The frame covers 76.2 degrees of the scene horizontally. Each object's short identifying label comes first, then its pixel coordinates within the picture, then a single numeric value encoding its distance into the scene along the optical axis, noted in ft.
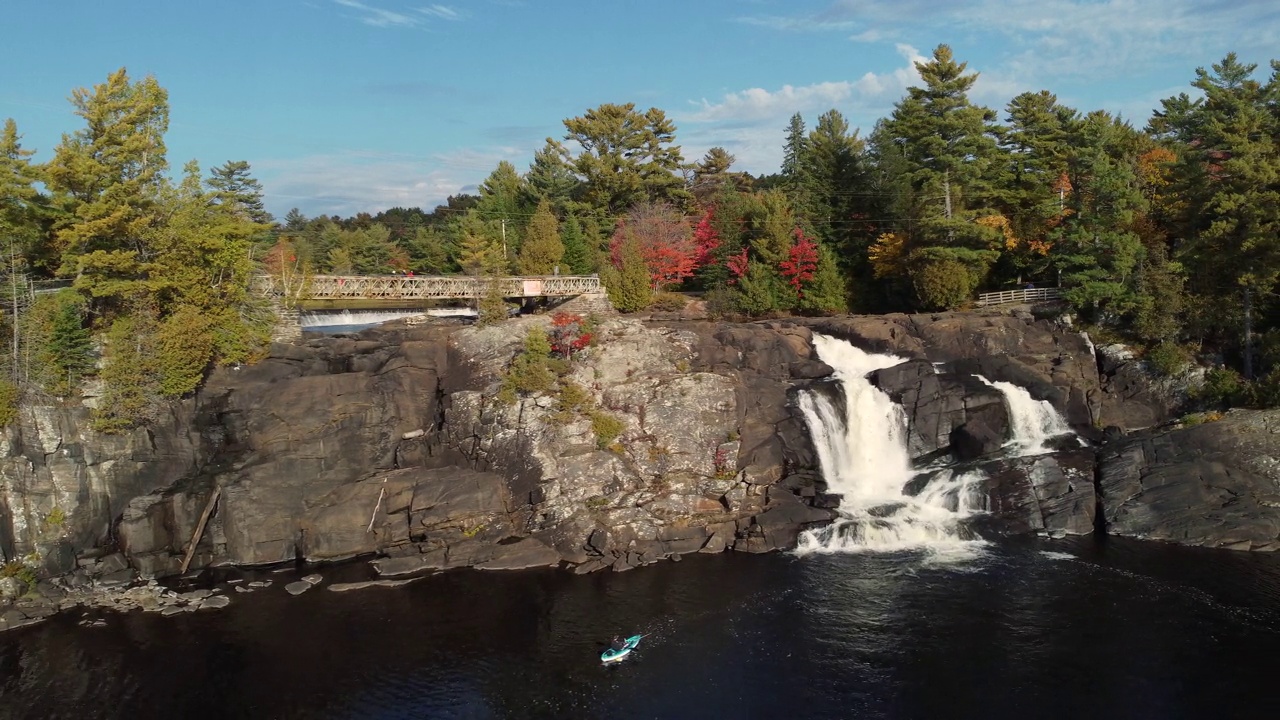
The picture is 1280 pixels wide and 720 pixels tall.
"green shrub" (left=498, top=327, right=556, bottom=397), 122.22
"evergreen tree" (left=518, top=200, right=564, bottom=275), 190.80
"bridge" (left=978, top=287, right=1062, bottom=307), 159.74
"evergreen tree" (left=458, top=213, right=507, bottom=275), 185.84
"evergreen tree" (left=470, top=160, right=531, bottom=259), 229.45
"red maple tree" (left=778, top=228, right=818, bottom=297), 177.17
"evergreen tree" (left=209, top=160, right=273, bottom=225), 228.63
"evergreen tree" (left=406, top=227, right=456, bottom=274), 238.27
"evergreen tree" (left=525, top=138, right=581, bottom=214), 230.07
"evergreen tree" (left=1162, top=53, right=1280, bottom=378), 121.90
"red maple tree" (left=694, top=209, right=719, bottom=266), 193.26
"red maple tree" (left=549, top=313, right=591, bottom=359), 130.62
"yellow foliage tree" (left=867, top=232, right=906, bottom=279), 174.40
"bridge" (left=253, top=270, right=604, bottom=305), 136.98
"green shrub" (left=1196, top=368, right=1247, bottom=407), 123.13
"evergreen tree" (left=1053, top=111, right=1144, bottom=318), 141.18
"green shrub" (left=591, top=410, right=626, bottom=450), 116.47
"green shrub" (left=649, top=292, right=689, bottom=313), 180.96
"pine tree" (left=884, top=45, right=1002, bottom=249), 163.84
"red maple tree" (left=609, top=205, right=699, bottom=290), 189.06
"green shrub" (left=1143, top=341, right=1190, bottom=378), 130.11
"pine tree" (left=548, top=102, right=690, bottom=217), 224.74
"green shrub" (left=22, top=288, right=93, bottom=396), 112.98
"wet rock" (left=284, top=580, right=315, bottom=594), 98.02
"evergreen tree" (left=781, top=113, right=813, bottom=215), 196.36
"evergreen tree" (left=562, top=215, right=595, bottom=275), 199.21
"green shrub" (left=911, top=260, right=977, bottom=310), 161.27
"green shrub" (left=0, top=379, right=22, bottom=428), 106.73
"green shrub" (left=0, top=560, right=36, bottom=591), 99.23
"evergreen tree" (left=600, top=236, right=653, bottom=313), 173.68
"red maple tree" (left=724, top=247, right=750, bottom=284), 178.50
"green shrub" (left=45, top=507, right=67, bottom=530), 105.91
